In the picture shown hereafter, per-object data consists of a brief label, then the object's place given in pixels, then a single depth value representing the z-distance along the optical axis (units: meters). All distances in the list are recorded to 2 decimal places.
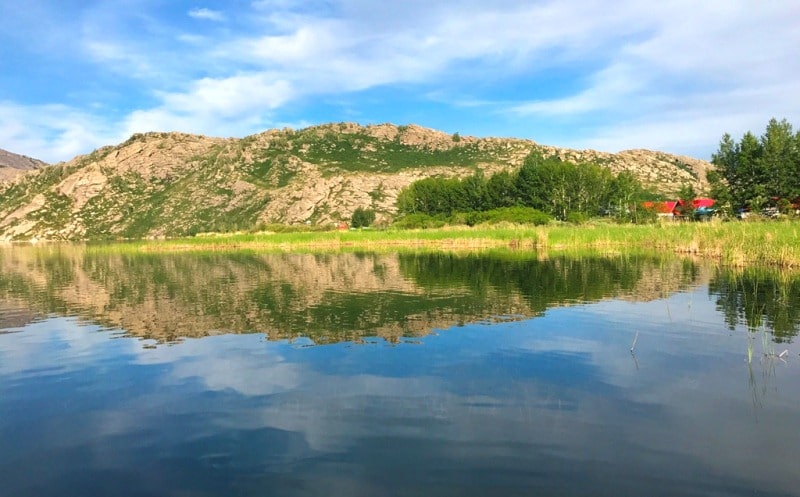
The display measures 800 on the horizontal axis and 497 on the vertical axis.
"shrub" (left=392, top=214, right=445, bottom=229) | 108.75
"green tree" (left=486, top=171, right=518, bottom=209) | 119.75
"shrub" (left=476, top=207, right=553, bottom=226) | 94.81
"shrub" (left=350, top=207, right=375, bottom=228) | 151.48
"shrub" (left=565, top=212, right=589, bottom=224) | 92.24
